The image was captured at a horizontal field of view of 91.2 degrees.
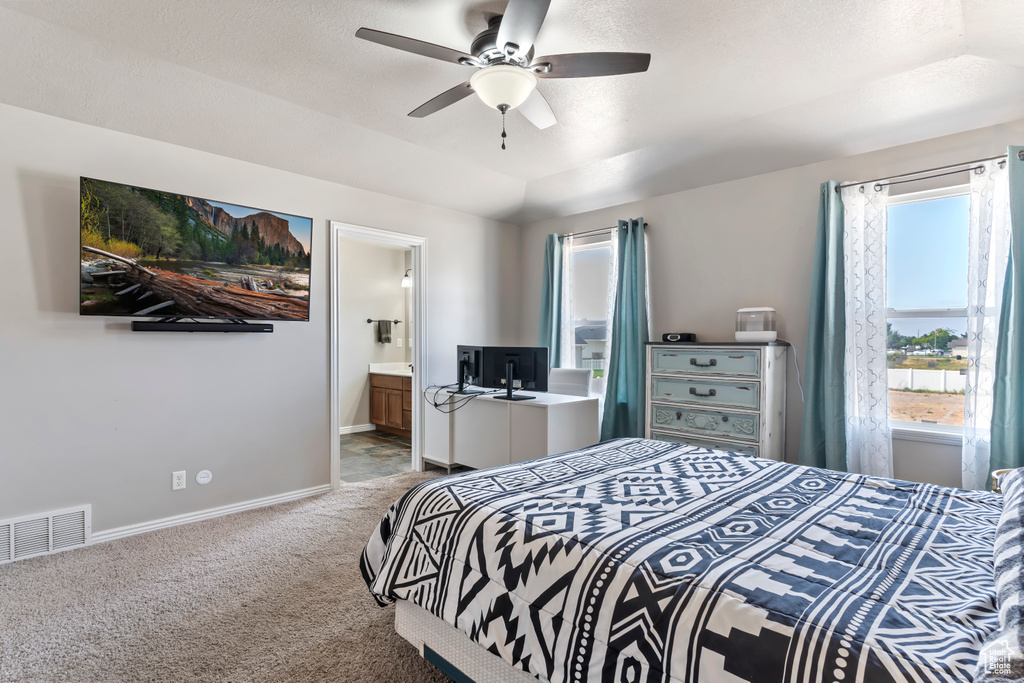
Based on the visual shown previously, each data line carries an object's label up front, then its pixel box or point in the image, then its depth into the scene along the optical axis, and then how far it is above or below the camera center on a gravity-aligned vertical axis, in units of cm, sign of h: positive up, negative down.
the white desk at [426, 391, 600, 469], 374 -74
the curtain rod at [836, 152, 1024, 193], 297 +104
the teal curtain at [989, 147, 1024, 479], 273 -10
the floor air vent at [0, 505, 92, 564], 271 -113
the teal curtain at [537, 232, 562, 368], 514 +36
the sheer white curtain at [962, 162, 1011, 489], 288 +19
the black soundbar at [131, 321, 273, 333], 310 +4
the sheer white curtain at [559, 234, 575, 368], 514 +26
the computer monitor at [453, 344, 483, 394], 426 -27
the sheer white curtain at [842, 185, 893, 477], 326 +3
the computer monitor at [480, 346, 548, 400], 406 -28
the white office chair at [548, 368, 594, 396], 451 -42
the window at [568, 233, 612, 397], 495 +32
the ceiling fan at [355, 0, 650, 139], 200 +118
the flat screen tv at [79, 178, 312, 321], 291 +49
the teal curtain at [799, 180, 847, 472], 336 -10
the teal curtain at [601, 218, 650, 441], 447 -6
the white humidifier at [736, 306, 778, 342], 362 +8
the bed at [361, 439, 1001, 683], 96 -55
